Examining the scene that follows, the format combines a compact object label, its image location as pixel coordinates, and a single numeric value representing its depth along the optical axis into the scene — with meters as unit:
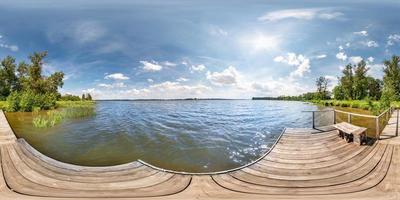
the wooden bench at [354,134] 8.20
